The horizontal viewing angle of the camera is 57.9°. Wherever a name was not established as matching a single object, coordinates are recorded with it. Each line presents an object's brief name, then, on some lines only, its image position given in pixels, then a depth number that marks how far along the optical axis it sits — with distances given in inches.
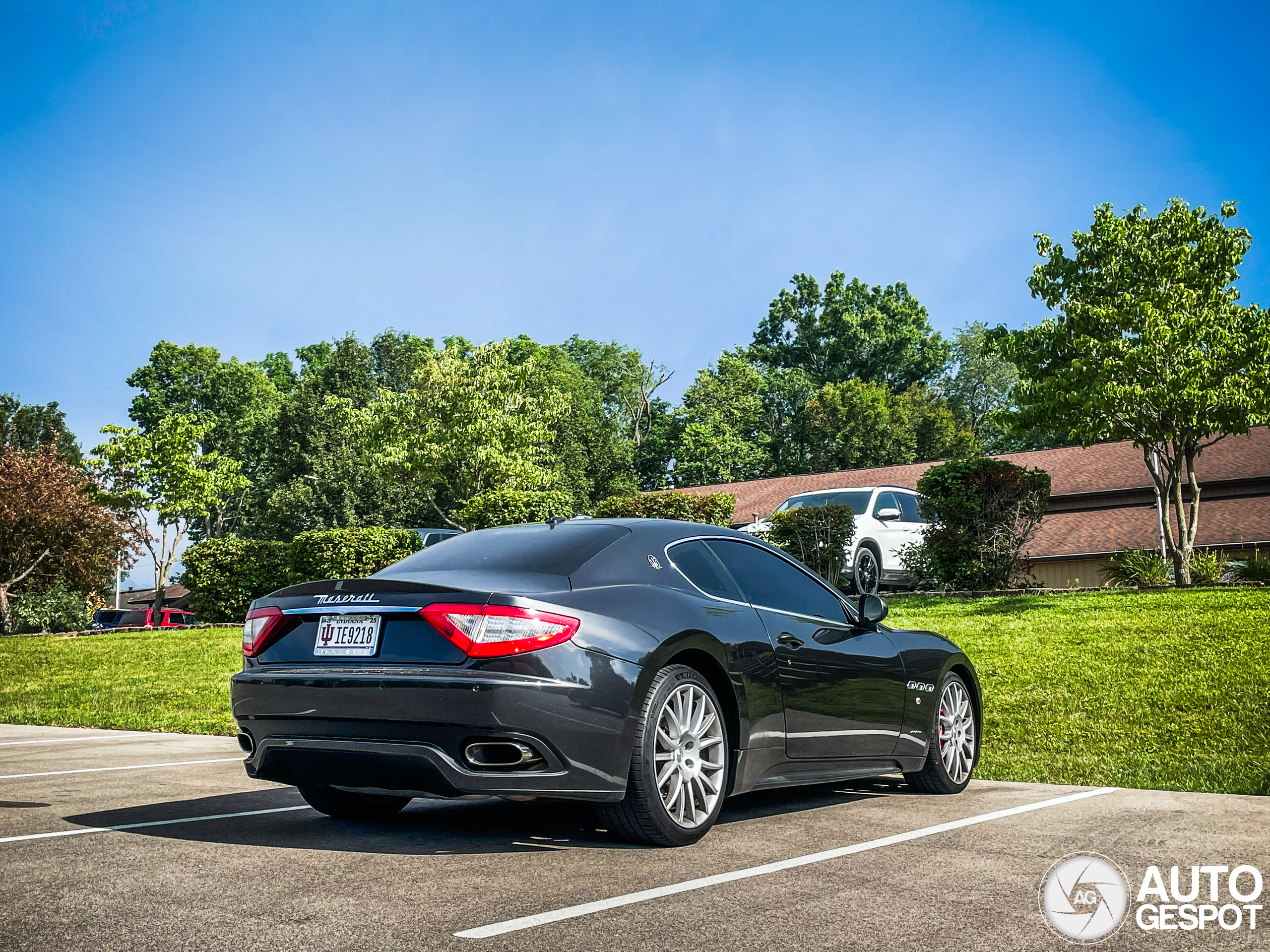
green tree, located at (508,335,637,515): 2187.5
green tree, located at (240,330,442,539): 2146.9
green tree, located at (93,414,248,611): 1536.7
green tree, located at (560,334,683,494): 2603.3
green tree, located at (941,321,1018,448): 2854.3
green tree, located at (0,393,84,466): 2913.4
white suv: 734.5
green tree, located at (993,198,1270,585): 697.0
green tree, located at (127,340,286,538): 2844.5
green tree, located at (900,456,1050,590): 685.3
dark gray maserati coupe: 183.2
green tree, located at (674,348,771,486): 2406.5
